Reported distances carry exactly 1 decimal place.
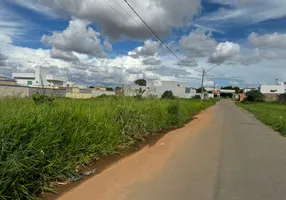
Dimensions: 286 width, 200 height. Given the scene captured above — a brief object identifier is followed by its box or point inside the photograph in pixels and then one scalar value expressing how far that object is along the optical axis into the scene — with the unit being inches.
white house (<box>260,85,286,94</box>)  2995.3
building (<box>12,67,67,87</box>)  2507.7
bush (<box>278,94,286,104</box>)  1844.3
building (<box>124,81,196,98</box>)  2145.9
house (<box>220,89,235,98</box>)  4126.9
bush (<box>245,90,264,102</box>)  2153.7
